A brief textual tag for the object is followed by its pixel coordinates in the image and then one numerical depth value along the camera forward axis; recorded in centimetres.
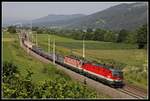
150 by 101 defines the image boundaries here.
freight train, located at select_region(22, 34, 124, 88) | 2997
